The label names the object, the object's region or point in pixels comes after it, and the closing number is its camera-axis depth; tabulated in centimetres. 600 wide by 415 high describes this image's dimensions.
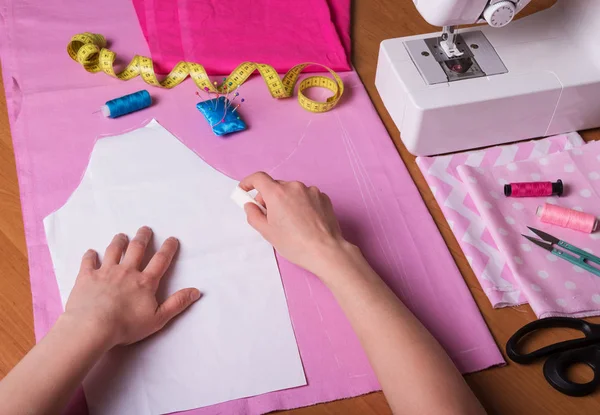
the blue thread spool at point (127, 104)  155
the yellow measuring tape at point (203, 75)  164
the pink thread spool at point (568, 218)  137
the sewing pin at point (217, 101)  158
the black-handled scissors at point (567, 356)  114
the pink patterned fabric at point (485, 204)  132
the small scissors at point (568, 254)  131
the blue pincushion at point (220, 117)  154
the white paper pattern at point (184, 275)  114
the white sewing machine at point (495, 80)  147
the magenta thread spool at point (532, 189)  142
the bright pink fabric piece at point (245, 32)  173
